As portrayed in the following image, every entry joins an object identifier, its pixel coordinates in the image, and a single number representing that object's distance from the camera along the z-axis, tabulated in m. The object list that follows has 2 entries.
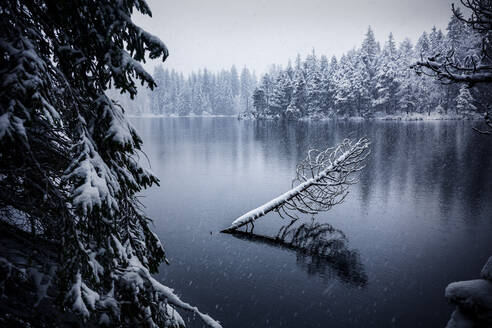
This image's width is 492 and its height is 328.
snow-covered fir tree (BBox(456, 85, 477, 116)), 62.66
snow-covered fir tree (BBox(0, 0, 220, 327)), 2.96
